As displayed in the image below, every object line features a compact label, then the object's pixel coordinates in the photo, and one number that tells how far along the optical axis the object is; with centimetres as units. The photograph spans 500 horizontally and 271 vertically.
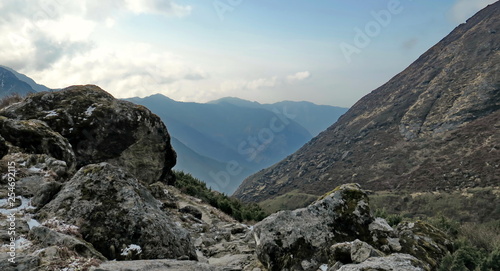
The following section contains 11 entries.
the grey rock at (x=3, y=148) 991
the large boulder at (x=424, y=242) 899
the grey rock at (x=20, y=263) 446
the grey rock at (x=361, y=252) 611
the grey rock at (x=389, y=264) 495
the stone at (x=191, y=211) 1605
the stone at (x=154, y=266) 499
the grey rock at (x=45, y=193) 789
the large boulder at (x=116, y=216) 693
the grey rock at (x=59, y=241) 573
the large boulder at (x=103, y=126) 1666
